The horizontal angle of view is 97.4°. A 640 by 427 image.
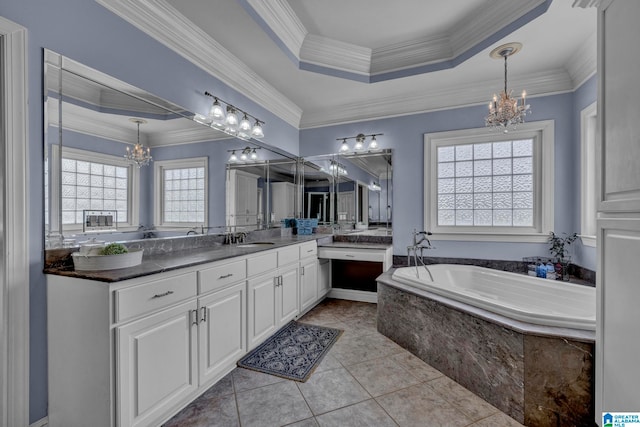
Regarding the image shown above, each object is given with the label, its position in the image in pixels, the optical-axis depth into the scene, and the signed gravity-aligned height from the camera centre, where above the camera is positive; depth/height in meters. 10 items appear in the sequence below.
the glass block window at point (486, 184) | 3.15 +0.34
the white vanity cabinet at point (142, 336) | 1.30 -0.67
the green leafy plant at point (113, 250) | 1.52 -0.21
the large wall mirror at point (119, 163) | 1.53 +0.33
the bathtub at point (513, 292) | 1.66 -0.66
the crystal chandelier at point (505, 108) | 2.38 +0.90
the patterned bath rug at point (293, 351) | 2.08 -1.16
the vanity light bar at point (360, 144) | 3.74 +0.93
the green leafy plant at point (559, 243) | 2.85 -0.31
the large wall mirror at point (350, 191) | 3.73 +0.30
